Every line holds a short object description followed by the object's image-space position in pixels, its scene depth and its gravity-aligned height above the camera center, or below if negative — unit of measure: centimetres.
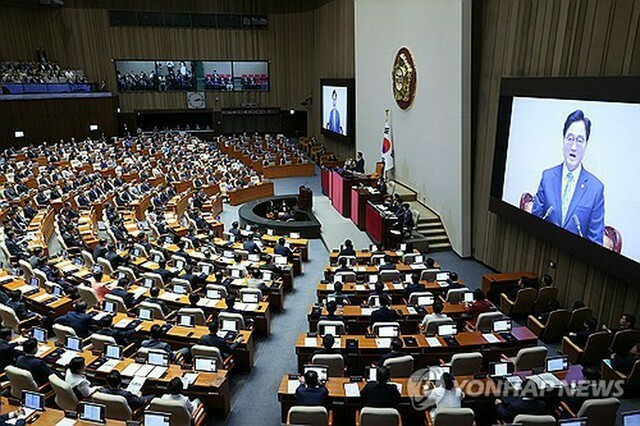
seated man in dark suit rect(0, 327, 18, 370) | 797 -424
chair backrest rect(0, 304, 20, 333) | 955 -444
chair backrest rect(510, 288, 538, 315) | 1078 -473
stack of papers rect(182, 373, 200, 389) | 734 -431
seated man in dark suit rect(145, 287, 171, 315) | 1014 -444
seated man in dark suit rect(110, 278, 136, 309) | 1019 -435
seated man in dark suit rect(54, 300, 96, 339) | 901 -425
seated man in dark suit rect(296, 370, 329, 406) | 653 -400
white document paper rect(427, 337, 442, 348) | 824 -427
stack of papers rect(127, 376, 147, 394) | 721 -430
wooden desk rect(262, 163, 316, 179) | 2721 -510
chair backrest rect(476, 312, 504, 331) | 890 -419
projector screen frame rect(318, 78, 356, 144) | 2602 -178
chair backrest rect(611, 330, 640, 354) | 829 -426
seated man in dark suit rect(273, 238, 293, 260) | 1341 -453
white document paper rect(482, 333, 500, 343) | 841 -430
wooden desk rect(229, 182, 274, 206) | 2169 -512
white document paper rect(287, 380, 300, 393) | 707 -425
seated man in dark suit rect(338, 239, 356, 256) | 1330 -452
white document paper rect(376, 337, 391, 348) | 827 -427
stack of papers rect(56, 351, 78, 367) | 789 -433
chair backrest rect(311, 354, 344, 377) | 741 -408
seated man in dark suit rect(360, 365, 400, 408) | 650 -395
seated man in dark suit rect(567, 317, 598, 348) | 873 -442
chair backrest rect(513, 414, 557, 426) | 568 -378
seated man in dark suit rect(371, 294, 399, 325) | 906 -417
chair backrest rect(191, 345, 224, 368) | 772 -409
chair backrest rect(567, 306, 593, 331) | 955 -448
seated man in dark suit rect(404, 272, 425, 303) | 1059 -435
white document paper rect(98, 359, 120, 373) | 766 -431
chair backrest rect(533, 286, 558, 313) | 1069 -462
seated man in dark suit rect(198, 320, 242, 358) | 834 -425
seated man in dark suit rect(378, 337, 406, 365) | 745 -401
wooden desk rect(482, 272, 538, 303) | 1174 -474
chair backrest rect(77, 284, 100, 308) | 1042 -442
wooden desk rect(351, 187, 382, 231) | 1694 -421
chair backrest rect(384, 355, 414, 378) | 724 -405
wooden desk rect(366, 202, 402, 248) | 1480 -445
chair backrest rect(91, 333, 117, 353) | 818 -416
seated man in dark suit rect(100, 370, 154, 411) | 673 -411
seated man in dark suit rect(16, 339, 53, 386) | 752 -415
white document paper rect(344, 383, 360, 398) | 683 -418
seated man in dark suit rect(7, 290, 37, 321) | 986 -445
